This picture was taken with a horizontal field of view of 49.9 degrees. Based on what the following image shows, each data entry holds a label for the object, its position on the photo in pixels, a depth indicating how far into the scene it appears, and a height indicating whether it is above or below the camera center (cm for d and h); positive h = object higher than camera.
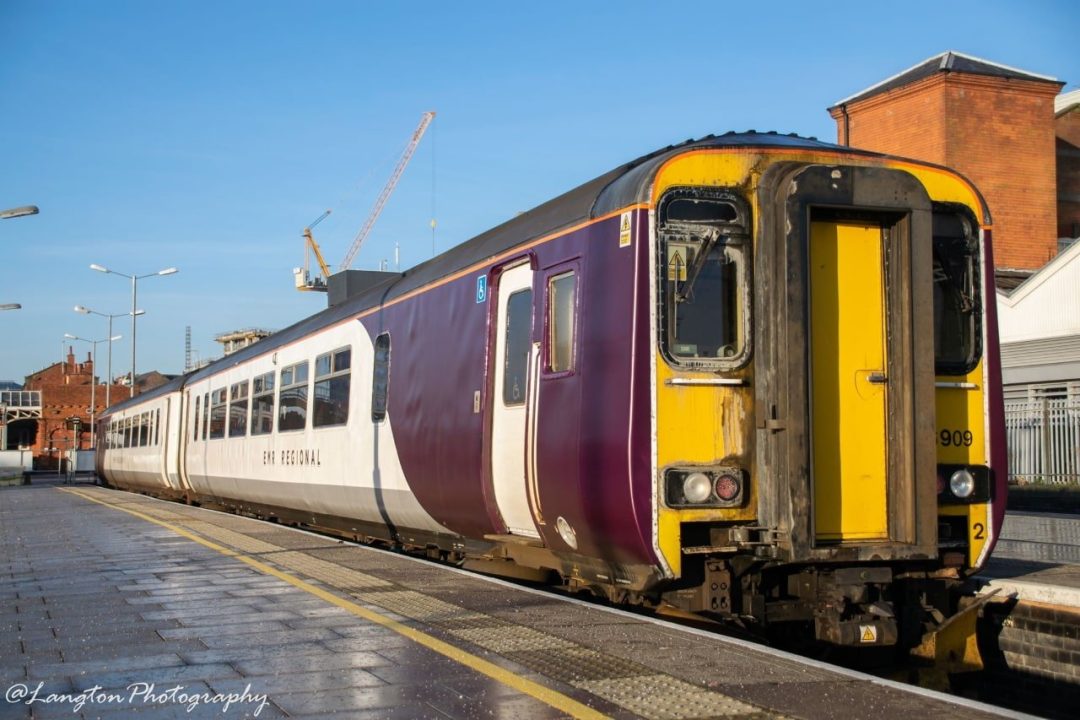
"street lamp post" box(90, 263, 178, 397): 5084 +759
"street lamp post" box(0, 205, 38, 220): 2613 +527
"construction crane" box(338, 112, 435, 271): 9500 +2607
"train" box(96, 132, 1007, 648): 700 +35
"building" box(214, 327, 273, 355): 10409 +1052
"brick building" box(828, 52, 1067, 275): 3712 +1025
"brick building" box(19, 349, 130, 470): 9669 +245
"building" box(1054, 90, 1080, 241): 4162 +1006
